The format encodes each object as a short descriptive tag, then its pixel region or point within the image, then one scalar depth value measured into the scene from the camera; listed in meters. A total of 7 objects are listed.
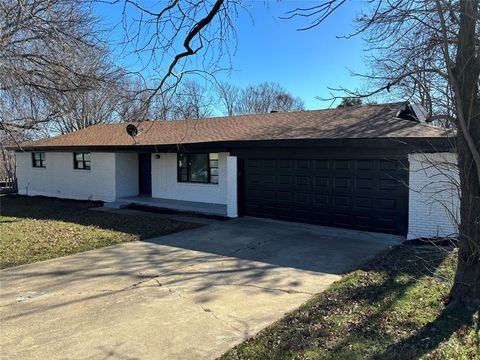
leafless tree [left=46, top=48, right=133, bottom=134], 12.66
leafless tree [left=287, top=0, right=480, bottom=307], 4.27
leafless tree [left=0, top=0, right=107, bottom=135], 11.00
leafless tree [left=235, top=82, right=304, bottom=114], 44.34
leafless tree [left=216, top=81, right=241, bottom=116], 42.78
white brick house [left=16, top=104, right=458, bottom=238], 10.12
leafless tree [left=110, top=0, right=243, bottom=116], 5.21
